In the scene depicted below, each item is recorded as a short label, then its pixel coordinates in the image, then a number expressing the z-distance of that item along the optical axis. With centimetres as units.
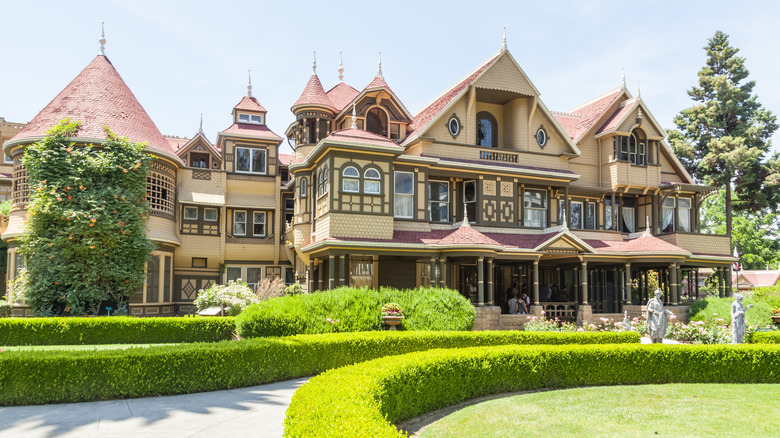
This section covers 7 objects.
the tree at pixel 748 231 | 6994
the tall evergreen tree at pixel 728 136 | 4025
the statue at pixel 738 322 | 1756
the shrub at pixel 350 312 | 1581
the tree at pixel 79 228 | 2420
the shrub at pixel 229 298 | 2239
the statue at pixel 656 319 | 1770
